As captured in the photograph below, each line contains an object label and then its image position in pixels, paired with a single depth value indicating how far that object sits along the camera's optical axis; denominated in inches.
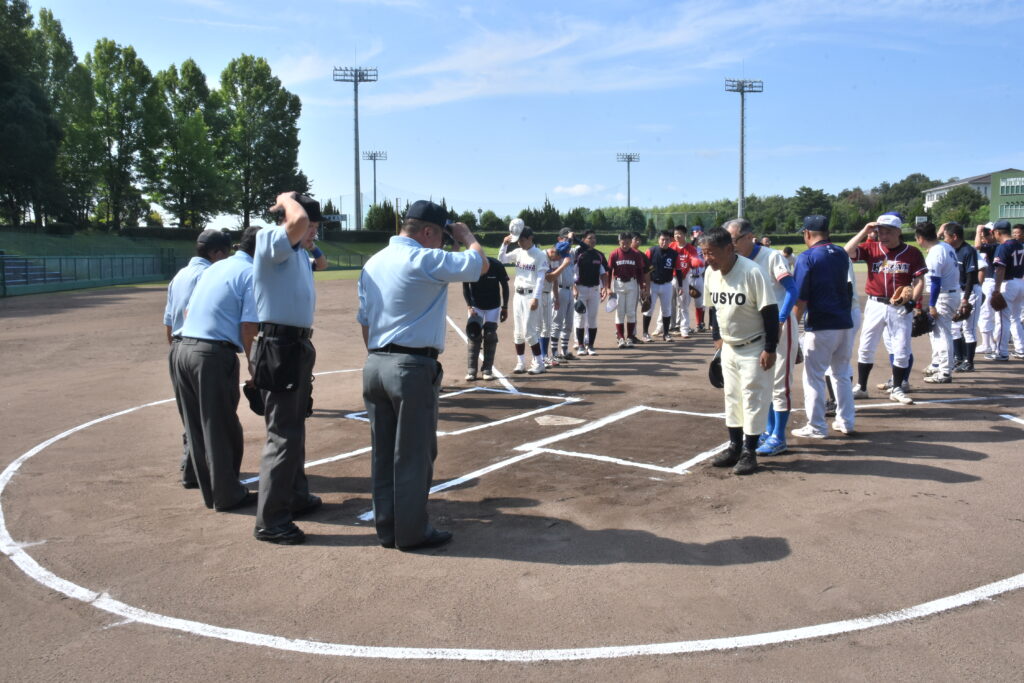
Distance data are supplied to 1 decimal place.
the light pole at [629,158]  4178.2
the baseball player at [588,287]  580.7
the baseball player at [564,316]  543.8
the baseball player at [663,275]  658.8
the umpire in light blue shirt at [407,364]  193.5
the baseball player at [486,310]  462.6
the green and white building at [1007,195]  2346.7
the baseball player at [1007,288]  499.5
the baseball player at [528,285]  478.3
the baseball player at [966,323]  481.4
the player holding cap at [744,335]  256.8
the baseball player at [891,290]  362.9
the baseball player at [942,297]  433.7
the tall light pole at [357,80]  2997.0
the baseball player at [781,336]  286.8
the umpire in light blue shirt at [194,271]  269.0
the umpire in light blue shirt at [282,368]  203.8
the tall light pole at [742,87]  2667.3
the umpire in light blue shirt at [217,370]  227.3
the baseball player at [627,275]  607.5
